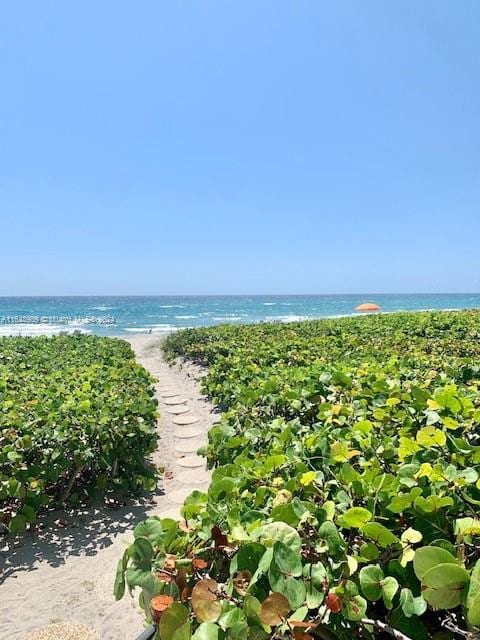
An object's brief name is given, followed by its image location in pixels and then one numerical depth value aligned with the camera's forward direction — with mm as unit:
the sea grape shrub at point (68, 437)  4094
